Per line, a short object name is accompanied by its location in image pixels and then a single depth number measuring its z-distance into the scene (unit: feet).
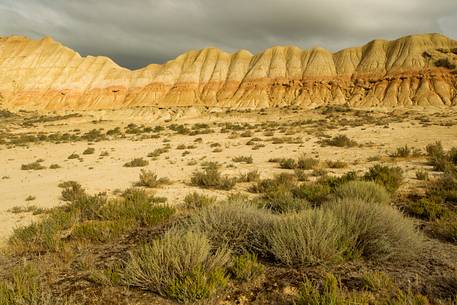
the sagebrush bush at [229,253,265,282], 12.34
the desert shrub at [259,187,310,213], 20.57
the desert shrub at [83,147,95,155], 64.46
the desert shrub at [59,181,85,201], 29.91
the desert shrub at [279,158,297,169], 39.70
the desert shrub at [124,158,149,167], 47.78
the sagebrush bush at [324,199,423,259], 13.57
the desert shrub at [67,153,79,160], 59.30
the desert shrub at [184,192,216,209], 23.17
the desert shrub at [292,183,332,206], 23.13
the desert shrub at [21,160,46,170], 50.77
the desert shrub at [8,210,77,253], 16.98
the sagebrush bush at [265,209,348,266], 12.98
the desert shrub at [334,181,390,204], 20.48
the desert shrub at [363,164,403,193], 25.77
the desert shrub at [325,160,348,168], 38.59
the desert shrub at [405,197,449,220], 19.26
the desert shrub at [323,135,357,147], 54.31
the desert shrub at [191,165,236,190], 31.55
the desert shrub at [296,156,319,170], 38.87
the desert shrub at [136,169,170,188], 33.74
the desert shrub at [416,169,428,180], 29.23
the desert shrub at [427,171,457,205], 22.26
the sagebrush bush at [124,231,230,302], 11.06
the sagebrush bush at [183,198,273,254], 14.42
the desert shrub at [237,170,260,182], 33.94
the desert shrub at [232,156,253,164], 45.77
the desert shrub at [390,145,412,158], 41.75
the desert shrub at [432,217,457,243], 16.02
